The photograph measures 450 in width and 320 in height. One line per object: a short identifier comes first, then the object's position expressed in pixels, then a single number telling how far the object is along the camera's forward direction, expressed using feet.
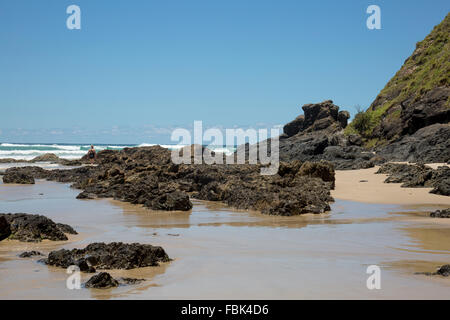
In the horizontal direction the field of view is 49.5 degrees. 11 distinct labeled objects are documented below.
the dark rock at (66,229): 26.63
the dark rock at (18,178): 68.28
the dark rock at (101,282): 15.79
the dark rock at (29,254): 20.62
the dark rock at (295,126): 171.73
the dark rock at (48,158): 155.34
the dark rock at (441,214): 33.30
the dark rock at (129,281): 16.50
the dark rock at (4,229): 23.57
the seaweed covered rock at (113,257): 18.56
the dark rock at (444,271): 17.39
